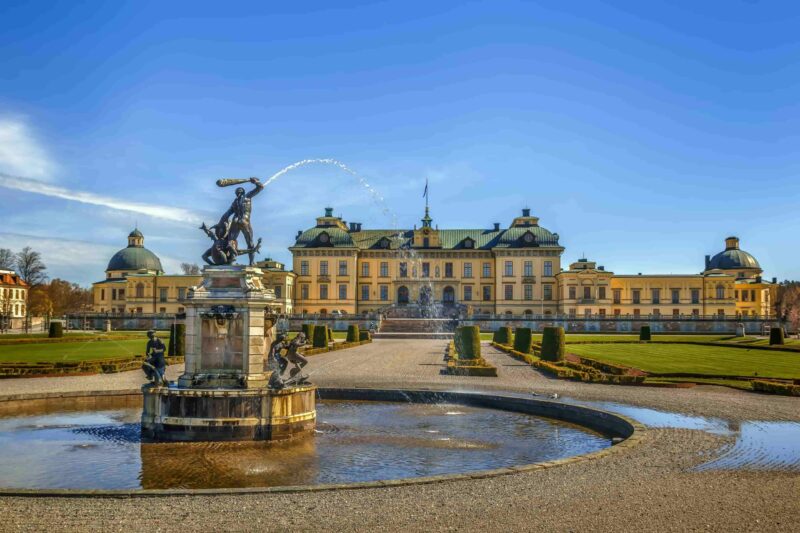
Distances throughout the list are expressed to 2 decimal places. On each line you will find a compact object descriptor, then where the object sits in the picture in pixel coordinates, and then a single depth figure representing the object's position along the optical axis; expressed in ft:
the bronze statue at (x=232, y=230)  51.83
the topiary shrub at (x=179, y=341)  116.78
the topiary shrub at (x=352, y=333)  166.50
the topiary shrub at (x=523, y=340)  132.77
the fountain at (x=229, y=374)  47.55
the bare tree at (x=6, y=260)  319.47
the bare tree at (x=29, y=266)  313.12
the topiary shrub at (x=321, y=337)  142.20
